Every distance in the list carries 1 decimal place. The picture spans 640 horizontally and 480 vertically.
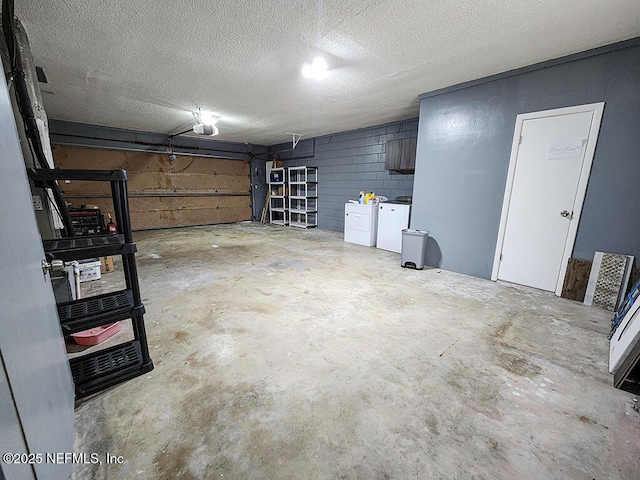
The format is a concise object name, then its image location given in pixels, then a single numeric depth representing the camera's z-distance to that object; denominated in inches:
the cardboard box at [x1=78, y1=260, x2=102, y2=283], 131.7
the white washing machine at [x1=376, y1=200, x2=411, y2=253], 187.8
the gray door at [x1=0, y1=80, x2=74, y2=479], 24.5
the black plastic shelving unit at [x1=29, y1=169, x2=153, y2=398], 53.2
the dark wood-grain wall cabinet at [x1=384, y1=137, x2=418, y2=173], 198.7
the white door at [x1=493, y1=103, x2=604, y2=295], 110.6
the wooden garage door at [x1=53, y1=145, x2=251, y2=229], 248.4
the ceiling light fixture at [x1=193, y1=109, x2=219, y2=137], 193.6
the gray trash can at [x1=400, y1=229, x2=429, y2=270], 155.8
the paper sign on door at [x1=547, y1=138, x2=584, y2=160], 110.8
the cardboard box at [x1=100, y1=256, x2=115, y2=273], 148.0
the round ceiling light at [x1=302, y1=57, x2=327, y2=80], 113.5
